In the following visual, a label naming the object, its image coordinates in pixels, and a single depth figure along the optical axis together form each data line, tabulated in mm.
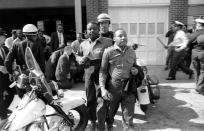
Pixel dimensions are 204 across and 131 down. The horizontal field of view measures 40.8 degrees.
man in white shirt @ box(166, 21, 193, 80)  7289
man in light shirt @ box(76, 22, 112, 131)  4238
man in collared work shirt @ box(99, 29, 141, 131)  4020
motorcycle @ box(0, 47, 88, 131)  3523
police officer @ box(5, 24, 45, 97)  4523
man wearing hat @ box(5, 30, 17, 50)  8297
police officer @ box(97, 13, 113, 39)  4270
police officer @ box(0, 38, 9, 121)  4844
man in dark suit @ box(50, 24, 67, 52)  9252
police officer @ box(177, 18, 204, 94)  5938
